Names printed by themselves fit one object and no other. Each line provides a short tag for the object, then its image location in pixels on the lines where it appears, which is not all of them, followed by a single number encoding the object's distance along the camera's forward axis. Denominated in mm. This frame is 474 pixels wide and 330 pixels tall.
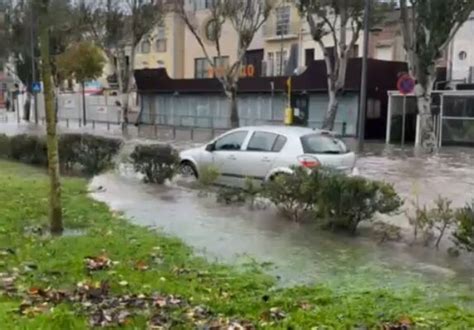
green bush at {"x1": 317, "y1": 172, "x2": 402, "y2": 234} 9250
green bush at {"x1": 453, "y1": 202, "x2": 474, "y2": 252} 7645
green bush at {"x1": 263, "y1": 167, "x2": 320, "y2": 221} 9797
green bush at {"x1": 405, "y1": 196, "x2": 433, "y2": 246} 8664
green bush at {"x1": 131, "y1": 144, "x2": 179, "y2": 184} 14180
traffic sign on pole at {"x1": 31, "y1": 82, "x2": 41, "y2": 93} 48219
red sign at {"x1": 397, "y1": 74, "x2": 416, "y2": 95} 25625
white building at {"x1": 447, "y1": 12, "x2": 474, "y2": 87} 37531
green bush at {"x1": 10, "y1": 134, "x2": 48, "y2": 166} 17972
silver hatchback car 12922
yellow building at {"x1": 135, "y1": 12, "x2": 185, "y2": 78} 60969
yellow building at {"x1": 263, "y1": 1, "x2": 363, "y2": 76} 49000
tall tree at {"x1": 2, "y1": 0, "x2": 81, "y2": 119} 45306
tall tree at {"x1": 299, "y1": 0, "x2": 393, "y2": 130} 29719
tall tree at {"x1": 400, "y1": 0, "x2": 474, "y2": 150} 25962
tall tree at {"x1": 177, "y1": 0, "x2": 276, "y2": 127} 35719
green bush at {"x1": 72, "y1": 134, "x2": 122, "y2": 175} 16094
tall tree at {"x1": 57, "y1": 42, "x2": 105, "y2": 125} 52531
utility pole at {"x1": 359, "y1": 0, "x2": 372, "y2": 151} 26609
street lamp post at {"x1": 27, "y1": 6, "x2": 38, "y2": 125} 45772
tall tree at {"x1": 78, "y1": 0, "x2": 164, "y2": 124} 42031
